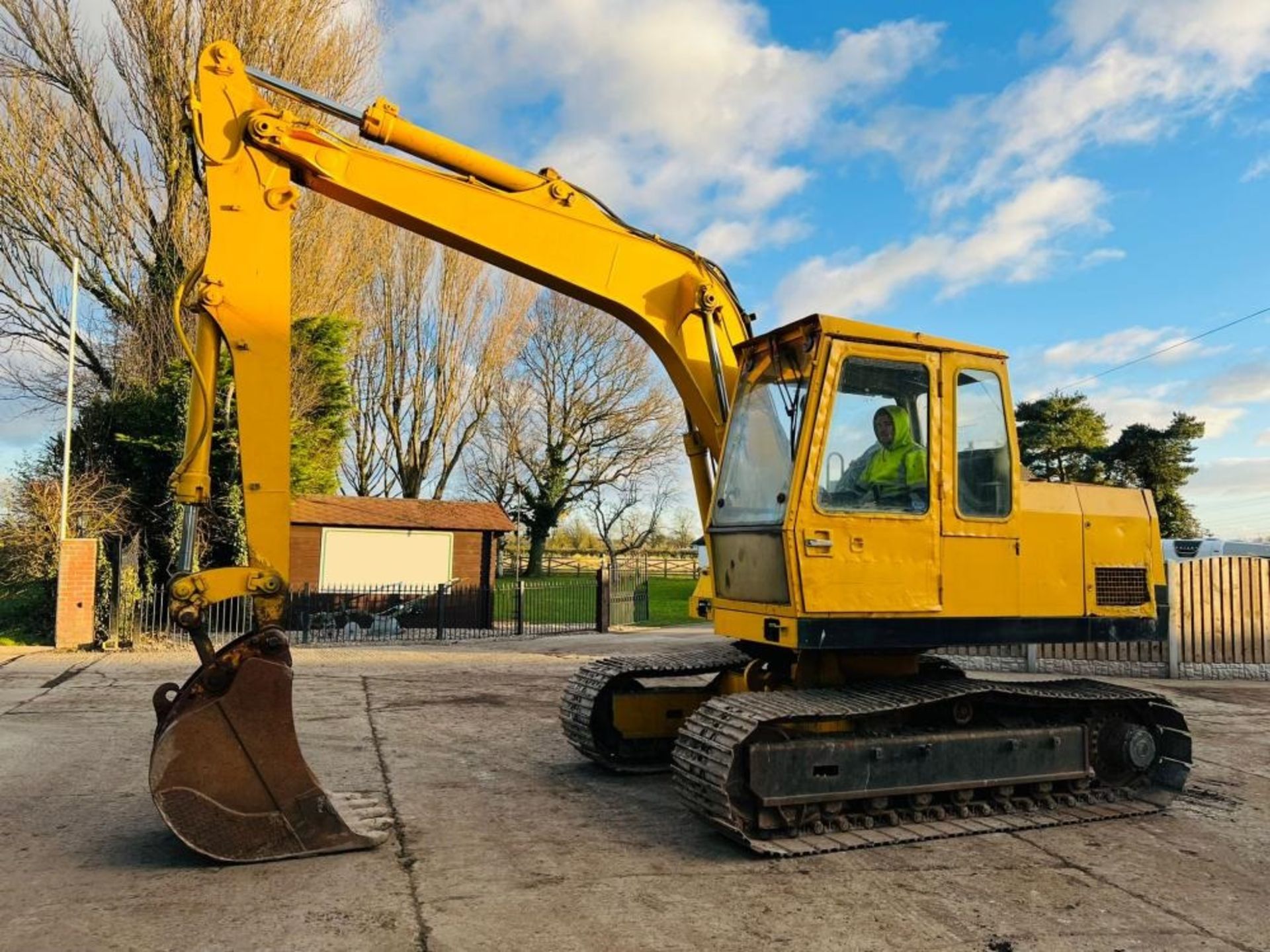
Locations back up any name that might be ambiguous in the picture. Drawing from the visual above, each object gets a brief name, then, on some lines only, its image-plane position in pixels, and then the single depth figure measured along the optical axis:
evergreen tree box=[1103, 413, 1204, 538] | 25.25
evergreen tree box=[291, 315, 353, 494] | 20.55
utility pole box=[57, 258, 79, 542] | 16.06
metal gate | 22.38
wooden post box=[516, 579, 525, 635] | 20.72
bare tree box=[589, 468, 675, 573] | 44.72
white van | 20.23
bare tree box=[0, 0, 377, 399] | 18.88
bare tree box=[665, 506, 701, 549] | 54.75
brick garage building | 22.83
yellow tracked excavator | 5.03
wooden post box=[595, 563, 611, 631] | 21.03
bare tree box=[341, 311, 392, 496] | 33.53
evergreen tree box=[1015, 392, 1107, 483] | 25.02
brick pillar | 15.84
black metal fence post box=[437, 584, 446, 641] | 19.09
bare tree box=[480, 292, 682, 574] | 36.53
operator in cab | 5.62
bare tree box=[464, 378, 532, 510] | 36.66
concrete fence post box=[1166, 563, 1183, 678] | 13.12
